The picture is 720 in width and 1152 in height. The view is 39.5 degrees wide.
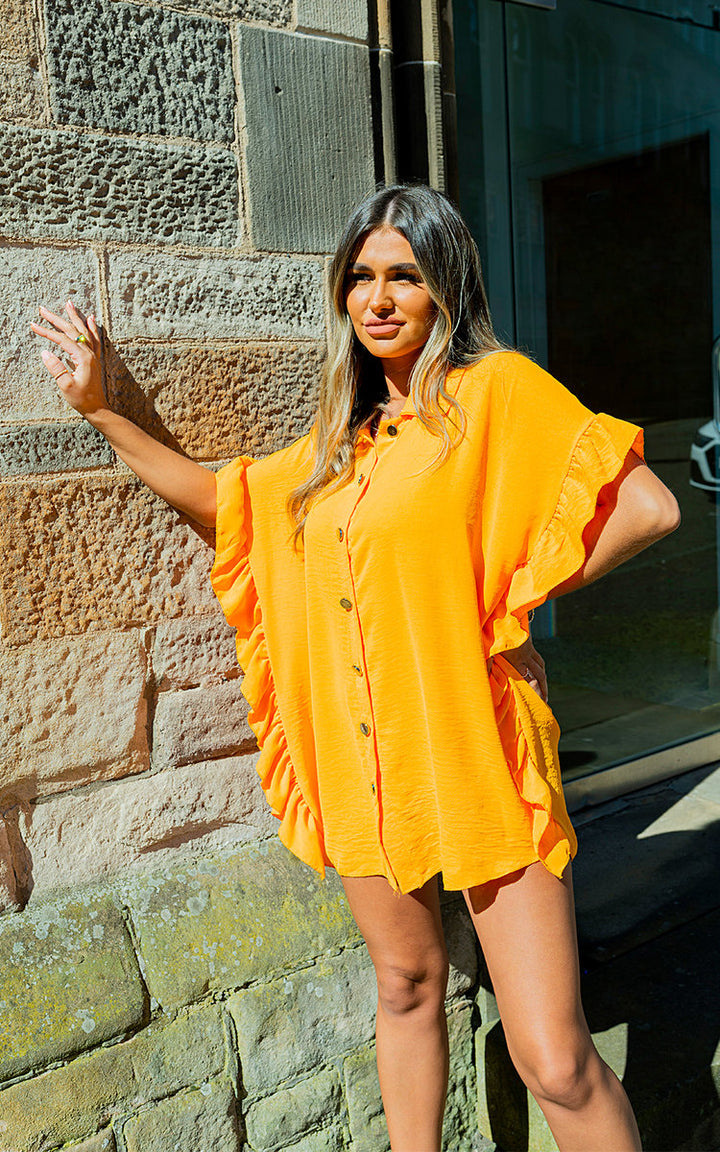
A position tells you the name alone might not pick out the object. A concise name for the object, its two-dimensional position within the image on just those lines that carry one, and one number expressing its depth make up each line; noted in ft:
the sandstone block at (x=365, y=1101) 7.79
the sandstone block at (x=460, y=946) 8.23
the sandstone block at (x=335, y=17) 7.25
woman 5.99
